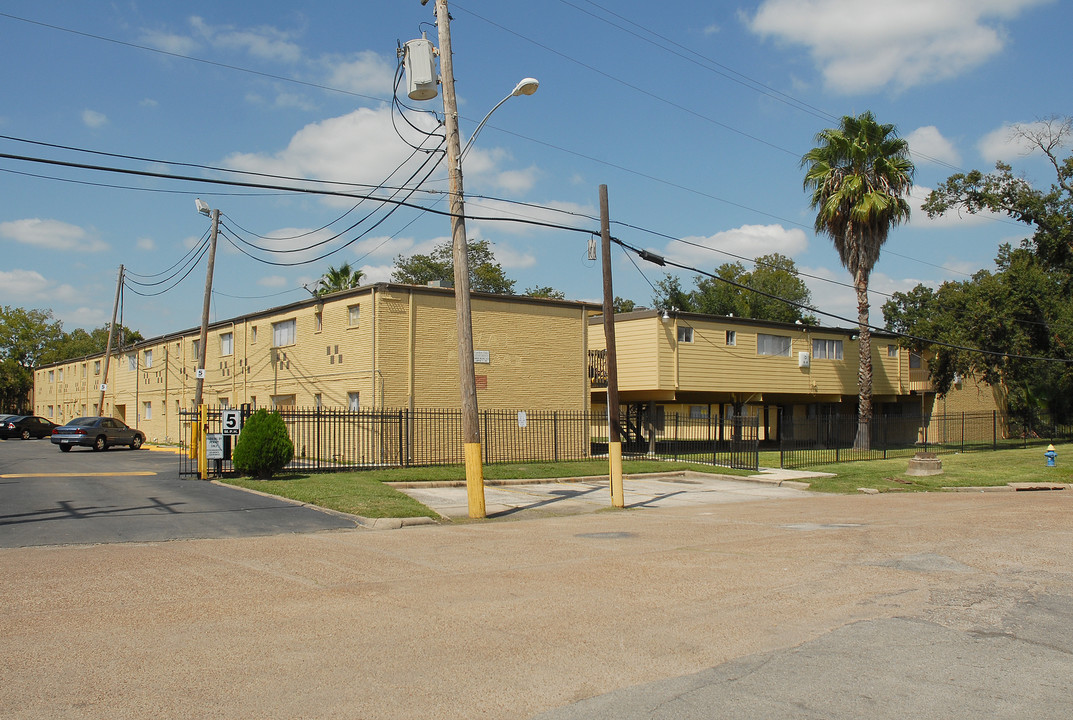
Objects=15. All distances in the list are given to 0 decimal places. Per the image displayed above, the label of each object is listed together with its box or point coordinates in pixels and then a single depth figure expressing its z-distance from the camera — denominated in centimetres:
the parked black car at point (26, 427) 4809
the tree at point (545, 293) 7269
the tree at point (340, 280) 4712
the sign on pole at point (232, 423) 2116
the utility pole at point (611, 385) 1833
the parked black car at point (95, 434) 3586
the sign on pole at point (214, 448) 2094
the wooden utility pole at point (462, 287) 1588
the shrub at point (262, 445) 2012
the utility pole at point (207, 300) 3045
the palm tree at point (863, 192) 3481
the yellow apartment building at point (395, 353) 2673
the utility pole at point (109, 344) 4500
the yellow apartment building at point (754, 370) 3434
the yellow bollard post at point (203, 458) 2112
